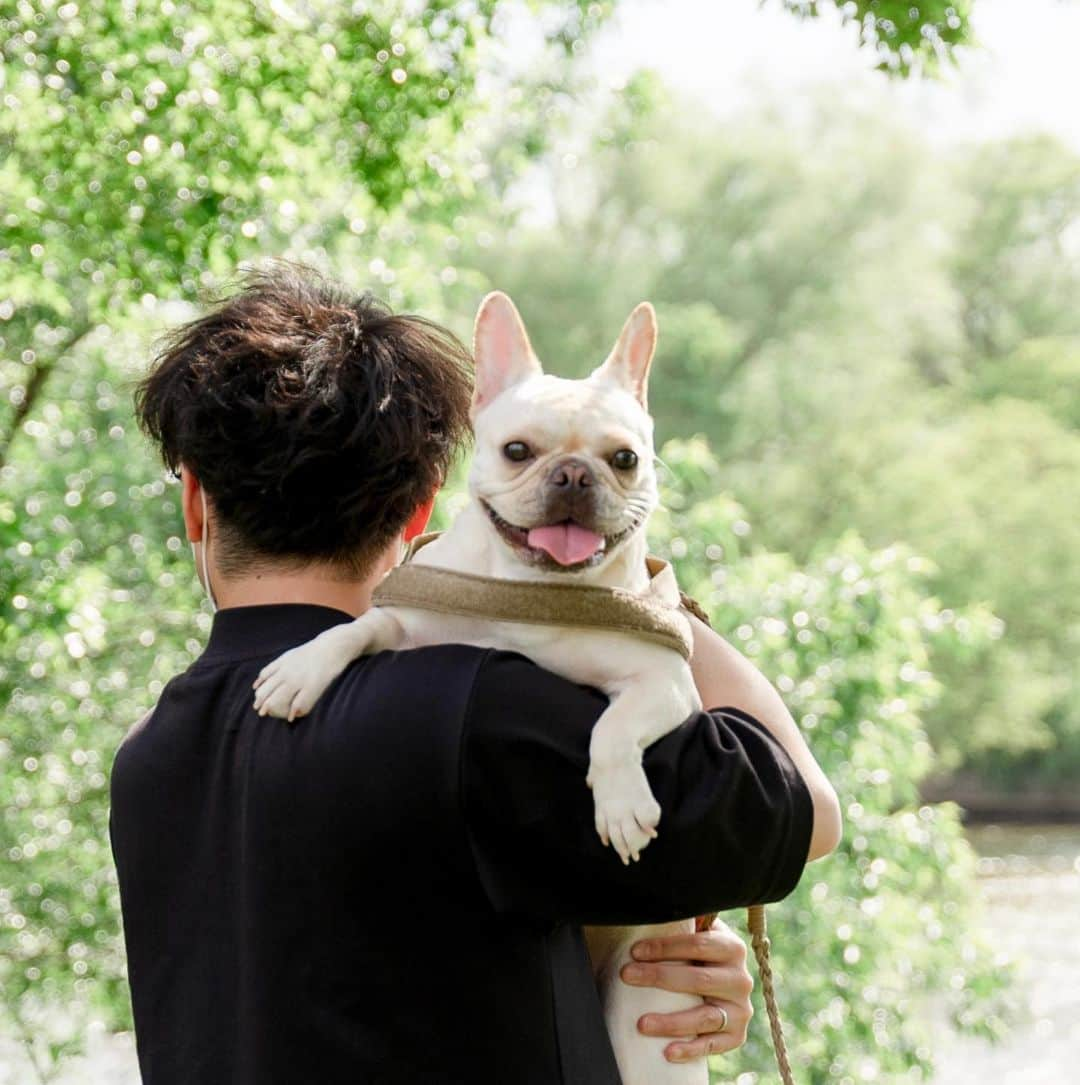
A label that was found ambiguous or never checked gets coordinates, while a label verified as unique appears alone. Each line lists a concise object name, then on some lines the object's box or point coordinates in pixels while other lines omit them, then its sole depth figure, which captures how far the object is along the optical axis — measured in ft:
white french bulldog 5.55
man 5.27
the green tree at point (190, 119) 12.77
